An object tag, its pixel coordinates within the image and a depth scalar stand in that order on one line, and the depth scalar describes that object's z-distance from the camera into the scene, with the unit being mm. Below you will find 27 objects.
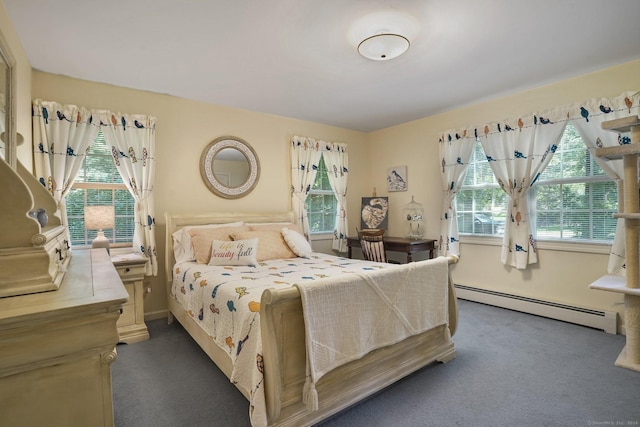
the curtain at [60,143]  2734
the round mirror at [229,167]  3701
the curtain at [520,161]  3234
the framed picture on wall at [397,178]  4684
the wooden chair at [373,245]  3877
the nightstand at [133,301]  2773
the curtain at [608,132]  2746
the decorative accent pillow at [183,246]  3111
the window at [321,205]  4695
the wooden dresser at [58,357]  850
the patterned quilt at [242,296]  1585
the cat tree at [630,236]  1788
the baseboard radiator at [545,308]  2871
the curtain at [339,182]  4719
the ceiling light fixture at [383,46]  2182
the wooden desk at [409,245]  3904
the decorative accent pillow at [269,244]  3240
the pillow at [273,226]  3615
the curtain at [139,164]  3127
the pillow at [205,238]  2988
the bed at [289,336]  1492
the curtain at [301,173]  4336
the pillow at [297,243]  3447
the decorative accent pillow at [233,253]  2873
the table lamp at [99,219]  2715
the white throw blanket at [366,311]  1591
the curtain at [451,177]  3924
